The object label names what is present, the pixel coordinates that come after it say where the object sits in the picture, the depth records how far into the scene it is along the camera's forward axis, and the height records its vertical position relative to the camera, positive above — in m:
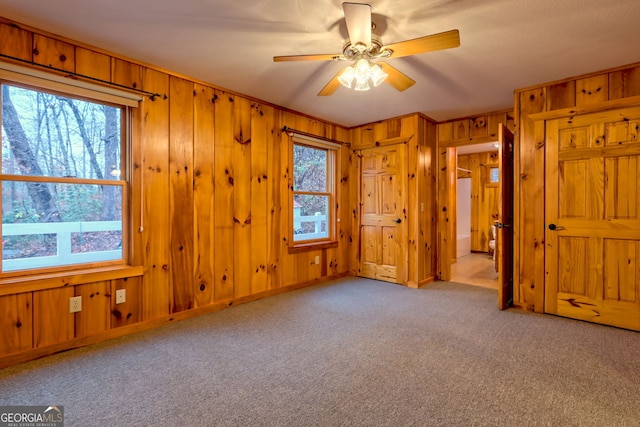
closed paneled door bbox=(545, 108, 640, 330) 2.73 -0.08
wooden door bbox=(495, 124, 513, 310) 3.20 -0.13
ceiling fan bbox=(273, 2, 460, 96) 1.71 +1.05
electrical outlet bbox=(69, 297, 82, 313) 2.32 -0.74
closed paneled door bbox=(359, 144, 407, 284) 4.29 -0.07
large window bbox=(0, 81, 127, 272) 2.19 +0.24
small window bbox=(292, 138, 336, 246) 4.22 +0.26
